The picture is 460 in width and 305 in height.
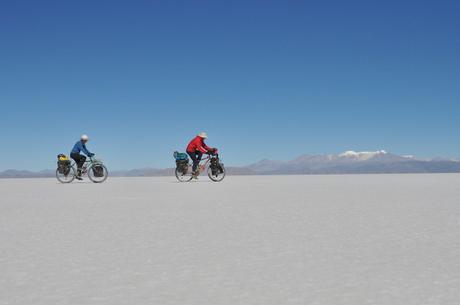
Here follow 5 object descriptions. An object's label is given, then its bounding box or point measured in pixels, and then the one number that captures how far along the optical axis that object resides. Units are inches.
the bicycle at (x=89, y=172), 954.1
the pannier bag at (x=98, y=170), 954.9
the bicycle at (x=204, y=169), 987.9
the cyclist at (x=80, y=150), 929.5
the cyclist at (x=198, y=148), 955.3
